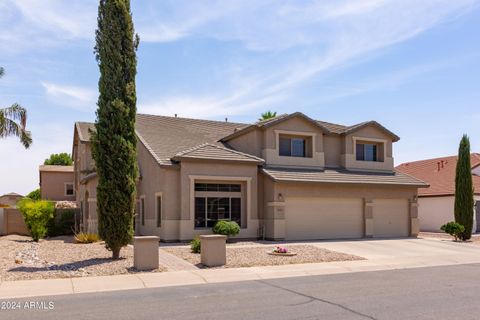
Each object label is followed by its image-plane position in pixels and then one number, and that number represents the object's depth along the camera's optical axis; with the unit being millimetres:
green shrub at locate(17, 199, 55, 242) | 24973
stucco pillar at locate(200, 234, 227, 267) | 15586
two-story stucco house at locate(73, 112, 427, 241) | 23203
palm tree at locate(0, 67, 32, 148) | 25375
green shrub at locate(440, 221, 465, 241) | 26906
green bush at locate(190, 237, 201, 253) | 18719
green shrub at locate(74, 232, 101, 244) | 23047
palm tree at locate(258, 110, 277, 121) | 48075
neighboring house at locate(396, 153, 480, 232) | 33406
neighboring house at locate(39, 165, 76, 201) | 45000
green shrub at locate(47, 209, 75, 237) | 28845
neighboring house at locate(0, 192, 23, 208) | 73381
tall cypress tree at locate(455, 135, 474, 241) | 28094
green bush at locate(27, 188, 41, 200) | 68506
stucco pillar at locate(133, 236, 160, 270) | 14703
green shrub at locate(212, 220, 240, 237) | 22281
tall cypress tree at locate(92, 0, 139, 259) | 16531
